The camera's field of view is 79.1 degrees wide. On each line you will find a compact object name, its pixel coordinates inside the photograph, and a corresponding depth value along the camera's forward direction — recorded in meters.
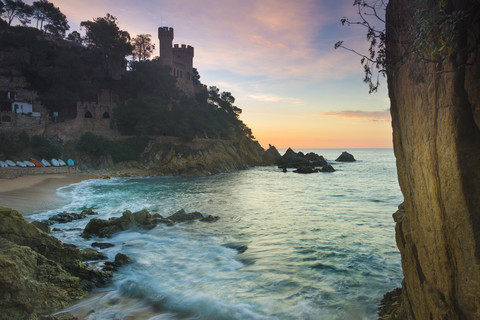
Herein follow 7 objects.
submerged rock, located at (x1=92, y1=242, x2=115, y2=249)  10.63
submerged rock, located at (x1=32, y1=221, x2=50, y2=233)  10.24
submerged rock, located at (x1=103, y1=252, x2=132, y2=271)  8.48
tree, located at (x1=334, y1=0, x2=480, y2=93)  3.02
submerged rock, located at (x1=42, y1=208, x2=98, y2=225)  14.06
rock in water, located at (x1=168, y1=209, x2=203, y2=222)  15.16
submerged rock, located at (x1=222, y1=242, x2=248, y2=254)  10.80
